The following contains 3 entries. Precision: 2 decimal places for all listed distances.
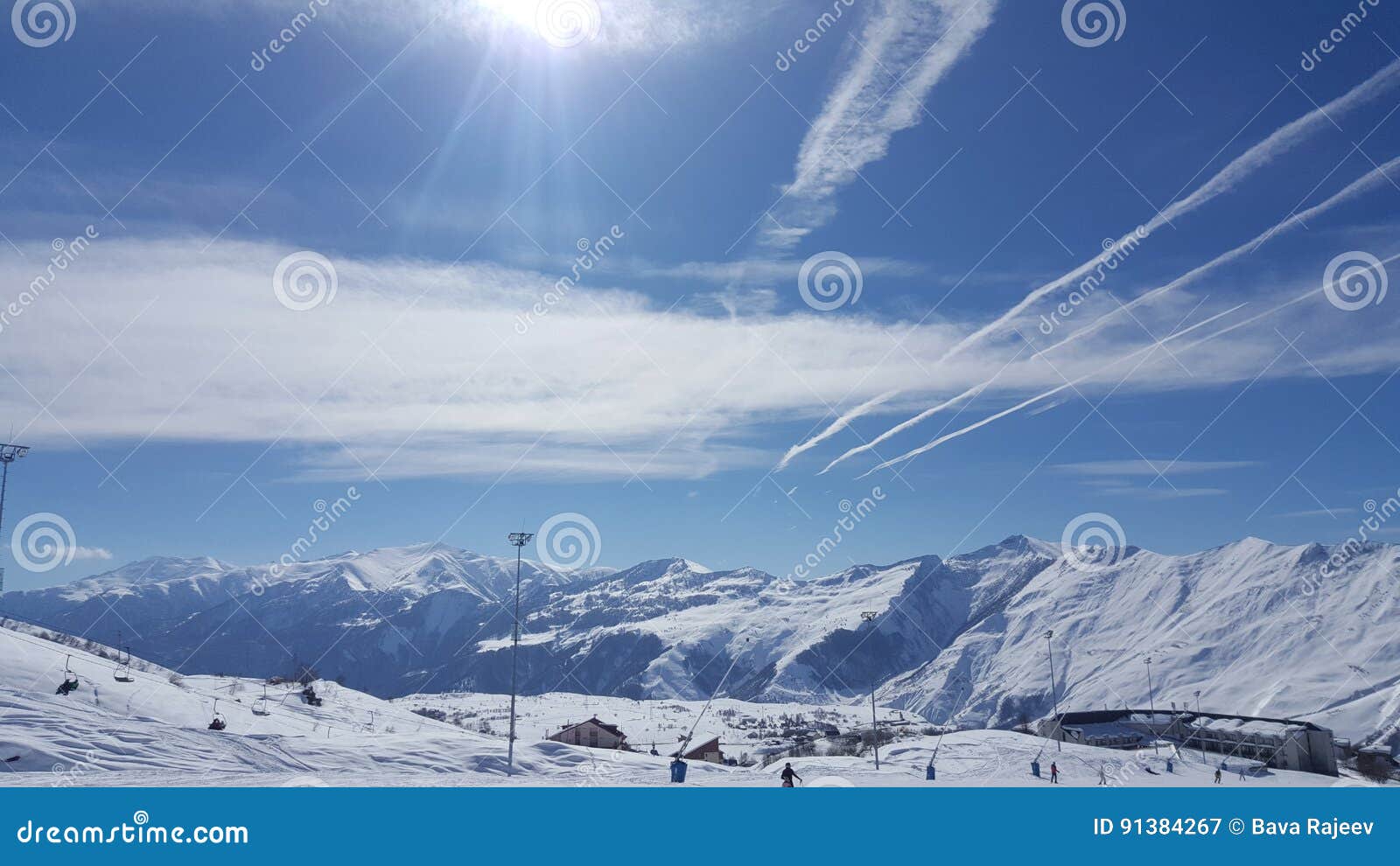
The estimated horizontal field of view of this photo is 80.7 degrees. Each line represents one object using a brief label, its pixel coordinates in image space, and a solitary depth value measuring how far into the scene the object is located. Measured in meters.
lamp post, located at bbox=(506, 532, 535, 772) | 72.50
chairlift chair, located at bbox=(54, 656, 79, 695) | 53.33
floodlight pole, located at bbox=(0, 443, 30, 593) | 64.69
